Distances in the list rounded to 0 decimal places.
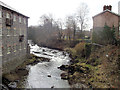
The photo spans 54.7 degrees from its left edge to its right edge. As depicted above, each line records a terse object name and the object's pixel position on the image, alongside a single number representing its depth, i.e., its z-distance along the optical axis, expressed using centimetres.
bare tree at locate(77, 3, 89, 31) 3720
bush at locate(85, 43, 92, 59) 2212
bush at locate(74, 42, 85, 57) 2433
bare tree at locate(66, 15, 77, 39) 4150
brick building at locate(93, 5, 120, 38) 2192
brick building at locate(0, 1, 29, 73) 1568
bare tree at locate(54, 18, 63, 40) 4862
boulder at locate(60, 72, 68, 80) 1591
